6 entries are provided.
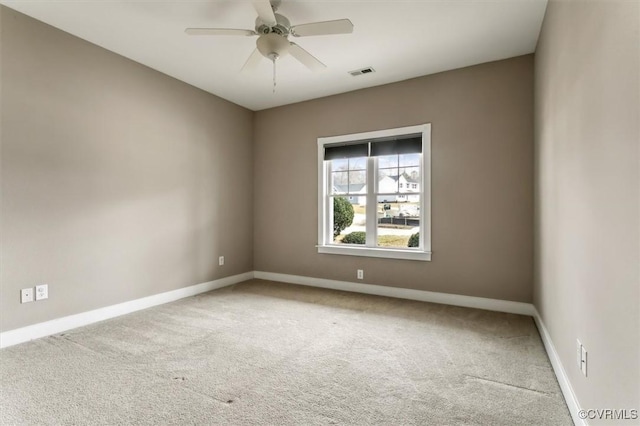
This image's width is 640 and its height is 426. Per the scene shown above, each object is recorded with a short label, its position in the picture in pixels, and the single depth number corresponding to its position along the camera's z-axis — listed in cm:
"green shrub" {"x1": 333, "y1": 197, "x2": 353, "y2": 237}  478
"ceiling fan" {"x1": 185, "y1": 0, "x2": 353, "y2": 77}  235
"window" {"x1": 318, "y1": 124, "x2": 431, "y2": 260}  413
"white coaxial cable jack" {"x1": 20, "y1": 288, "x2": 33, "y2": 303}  279
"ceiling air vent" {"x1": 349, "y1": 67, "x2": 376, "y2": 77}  386
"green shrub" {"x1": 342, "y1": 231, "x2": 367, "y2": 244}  466
